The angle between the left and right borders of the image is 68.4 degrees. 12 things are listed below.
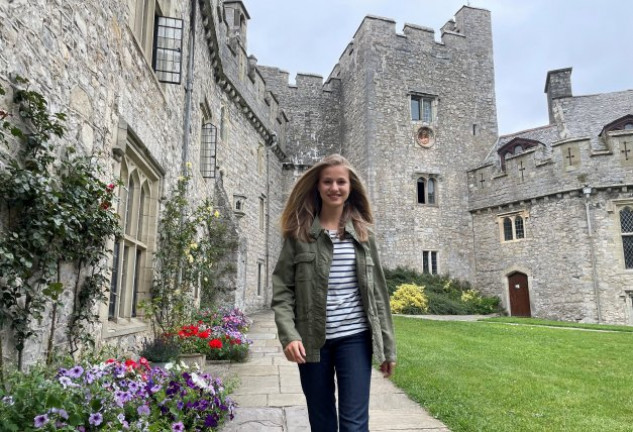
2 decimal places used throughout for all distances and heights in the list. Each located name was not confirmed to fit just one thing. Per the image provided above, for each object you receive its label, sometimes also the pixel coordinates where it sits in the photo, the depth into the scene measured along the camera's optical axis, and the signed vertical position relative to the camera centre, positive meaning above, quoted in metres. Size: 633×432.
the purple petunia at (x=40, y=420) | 1.96 -0.52
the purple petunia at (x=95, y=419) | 2.23 -0.59
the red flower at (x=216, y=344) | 5.86 -0.61
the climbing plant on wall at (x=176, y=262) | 6.27 +0.48
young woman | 2.12 -0.03
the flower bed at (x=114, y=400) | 2.09 -0.56
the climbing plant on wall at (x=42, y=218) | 2.65 +0.49
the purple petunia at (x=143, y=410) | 2.58 -0.63
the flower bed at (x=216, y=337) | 6.02 -0.59
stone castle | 7.44 +4.51
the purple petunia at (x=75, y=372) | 2.38 -0.39
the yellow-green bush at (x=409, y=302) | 17.05 -0.28
